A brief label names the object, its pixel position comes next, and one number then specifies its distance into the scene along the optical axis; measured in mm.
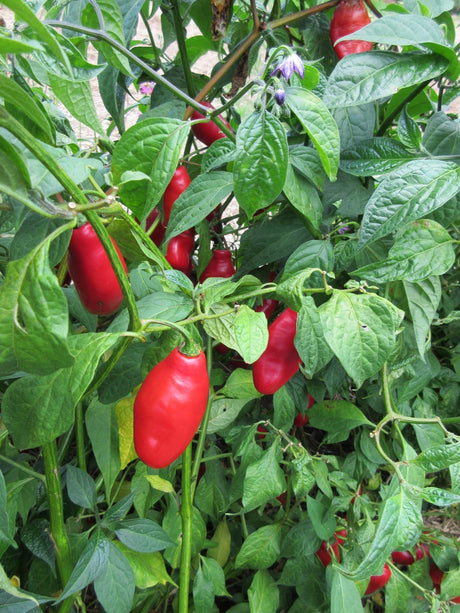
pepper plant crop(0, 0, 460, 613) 331
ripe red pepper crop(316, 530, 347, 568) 668
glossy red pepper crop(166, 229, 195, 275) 548
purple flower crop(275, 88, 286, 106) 378
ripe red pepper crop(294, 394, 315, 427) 694
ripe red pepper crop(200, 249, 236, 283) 616
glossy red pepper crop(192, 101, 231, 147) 601
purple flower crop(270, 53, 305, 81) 386
